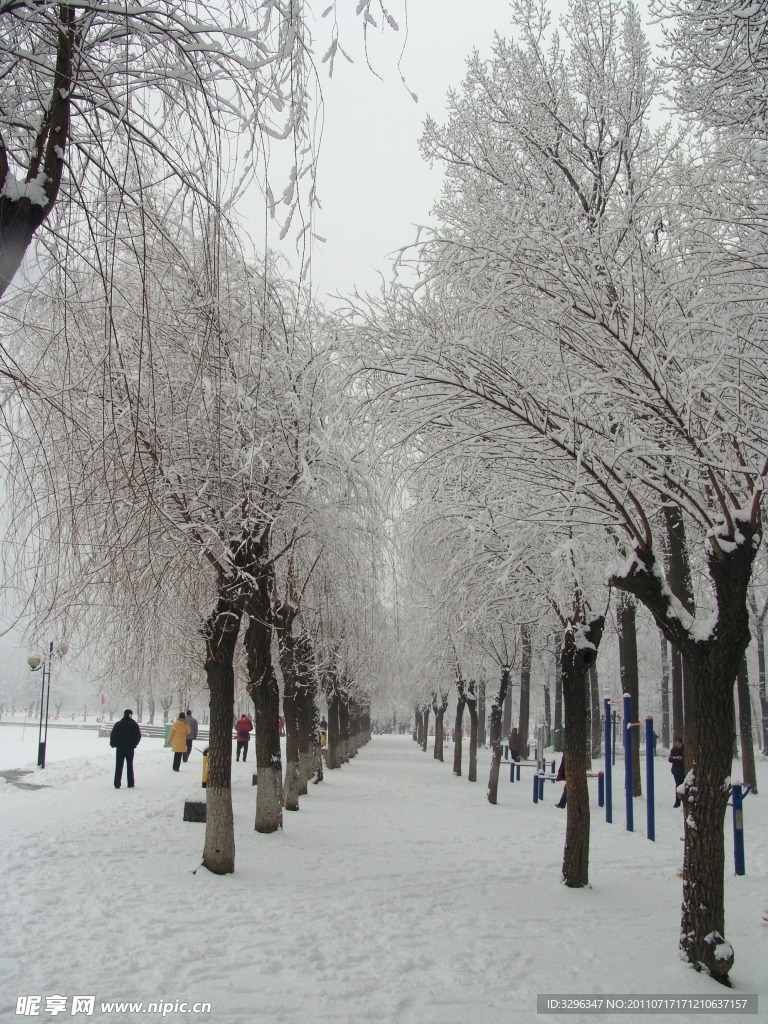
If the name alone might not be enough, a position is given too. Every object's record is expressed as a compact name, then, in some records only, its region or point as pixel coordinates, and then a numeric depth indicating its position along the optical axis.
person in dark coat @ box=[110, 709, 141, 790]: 14.53
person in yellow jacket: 20.16
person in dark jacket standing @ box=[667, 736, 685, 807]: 14.57
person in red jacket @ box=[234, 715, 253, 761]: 23.52
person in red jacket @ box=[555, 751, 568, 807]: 13.60
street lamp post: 16.50
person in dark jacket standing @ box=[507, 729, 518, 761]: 23.23
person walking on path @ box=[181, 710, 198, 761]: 23.25
